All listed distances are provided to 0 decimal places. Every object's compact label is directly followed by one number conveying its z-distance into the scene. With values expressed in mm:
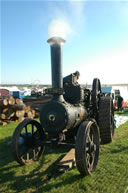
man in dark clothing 13125
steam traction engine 2994
